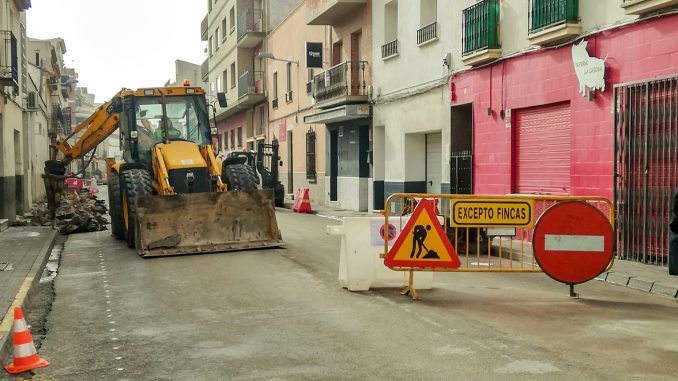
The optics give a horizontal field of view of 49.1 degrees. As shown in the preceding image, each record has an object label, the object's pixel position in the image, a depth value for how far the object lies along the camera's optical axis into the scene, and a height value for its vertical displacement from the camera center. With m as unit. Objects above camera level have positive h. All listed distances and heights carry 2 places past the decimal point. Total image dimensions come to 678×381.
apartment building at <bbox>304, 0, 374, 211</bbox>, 23.52 +2.10
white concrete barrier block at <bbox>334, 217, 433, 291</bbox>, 8.73 -1.09
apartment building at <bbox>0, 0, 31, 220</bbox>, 18.06 +1.83
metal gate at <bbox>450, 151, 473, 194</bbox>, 17.20 -0.17
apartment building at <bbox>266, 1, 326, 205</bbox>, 29.22 +2.72
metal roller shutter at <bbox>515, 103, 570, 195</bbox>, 13.87 +0.27
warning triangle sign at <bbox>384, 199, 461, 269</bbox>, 8.27 -0.91
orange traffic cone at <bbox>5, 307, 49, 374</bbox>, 5.36 -1.31
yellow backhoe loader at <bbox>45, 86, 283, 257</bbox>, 12.45 -0.27
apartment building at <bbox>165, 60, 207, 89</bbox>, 76.56 +10.18
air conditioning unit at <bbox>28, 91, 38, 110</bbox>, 27.00 +2.63
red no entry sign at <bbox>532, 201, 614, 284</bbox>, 8.35 -0.90
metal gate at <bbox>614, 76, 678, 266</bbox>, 10.80 -0.05
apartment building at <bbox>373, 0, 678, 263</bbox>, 11.14 +1.22
